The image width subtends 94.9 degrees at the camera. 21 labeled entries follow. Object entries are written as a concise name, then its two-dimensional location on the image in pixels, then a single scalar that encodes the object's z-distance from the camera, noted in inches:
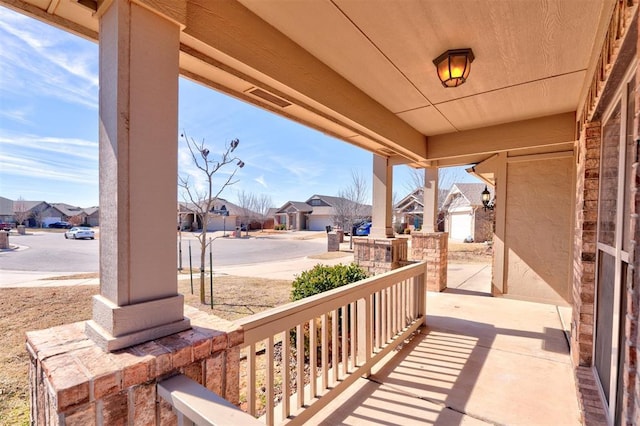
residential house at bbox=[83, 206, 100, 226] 1374.0
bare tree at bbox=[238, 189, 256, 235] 1181.1
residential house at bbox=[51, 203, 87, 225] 1397.6
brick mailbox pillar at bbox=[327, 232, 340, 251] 640.4
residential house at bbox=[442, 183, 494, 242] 710.5
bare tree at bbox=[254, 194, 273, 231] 1347.2
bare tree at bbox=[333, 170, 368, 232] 756.6
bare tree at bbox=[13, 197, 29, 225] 975.6
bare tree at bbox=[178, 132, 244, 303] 274.3
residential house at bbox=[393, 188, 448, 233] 884.6
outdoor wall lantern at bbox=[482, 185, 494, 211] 431.0
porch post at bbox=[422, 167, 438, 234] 228.9
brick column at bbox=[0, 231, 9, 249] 577.2
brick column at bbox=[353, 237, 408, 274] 175.0
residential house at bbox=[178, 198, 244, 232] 1334.9
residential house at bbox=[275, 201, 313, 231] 1477.6
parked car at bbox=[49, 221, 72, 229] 1310.3
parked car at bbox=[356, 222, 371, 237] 913.8
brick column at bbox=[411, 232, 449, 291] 223.3
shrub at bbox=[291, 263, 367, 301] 139.4
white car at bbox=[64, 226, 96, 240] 860.6
